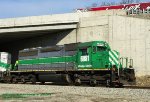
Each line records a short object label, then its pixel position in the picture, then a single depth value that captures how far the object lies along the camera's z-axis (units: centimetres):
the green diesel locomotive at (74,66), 2577
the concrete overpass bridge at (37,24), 4044
